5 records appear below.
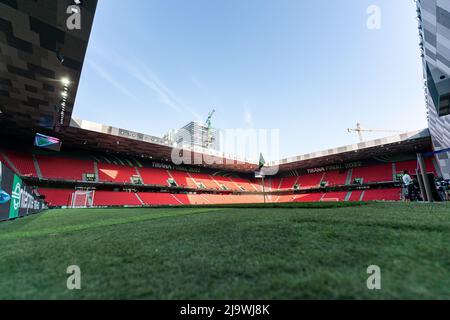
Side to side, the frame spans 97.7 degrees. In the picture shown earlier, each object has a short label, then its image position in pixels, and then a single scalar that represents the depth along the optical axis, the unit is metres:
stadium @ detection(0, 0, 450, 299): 1.08
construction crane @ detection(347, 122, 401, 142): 56.81
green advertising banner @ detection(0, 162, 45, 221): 5.09
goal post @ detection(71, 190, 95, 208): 19.80
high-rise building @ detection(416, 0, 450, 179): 6.14
